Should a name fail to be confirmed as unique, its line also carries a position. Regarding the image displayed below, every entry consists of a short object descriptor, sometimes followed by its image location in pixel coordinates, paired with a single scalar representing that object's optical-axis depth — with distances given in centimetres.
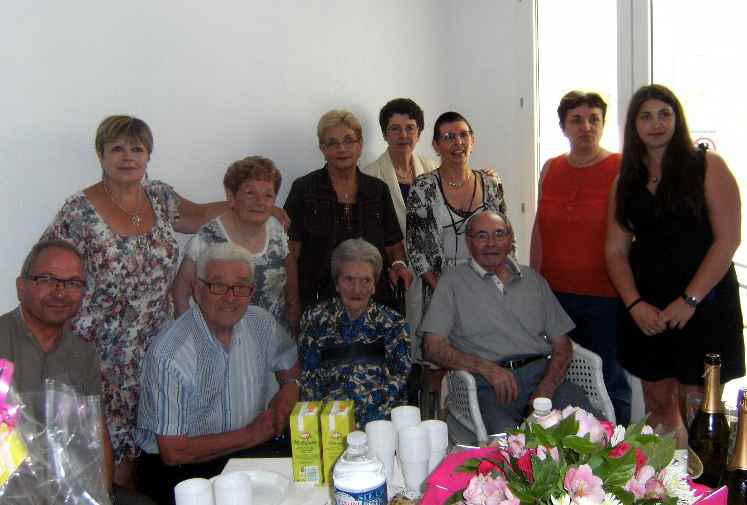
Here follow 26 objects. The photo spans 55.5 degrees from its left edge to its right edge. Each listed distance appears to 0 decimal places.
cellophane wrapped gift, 107
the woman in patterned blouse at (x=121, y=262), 245
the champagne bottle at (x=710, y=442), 156
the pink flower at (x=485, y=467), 112
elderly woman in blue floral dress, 258
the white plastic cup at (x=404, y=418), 165
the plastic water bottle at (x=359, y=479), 132
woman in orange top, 300
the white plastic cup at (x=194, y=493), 140
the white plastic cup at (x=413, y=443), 157
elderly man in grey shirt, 278
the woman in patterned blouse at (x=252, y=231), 277
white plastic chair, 261
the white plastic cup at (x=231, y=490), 142
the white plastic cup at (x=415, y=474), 158
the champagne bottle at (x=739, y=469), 129
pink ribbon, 88
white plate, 163
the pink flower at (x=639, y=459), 106
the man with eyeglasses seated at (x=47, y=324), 201
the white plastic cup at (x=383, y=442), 161
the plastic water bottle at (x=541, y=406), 144
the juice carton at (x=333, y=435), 166
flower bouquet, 99
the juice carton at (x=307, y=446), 167
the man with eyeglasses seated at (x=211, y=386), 217
